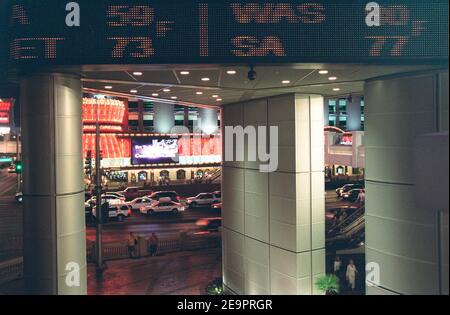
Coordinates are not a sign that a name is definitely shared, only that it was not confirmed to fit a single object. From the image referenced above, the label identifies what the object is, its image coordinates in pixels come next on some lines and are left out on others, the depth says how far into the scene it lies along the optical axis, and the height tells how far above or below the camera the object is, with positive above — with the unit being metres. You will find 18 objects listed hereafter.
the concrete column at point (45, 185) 7.19 -0.55
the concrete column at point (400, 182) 6.87 -0.62
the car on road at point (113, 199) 29.63 -3.56
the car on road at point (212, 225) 23.38 -4.38
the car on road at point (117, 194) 31.86 -3.46
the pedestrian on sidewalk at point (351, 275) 13.95 -4.53
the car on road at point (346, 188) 36.88 -3.57
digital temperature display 6.49 +2.07
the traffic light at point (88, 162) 17.17 -0.32
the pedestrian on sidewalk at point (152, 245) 18.89 -4.49
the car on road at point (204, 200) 32.44 -3.93
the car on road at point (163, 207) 29.50 -4.13
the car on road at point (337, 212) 23.81 -4.14
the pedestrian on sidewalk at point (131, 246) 18.86 -4.51
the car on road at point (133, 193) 34.75 -3.58
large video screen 46.28 +0.38
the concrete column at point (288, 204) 10.60 -1.50
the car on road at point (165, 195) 33.38 -3.66
